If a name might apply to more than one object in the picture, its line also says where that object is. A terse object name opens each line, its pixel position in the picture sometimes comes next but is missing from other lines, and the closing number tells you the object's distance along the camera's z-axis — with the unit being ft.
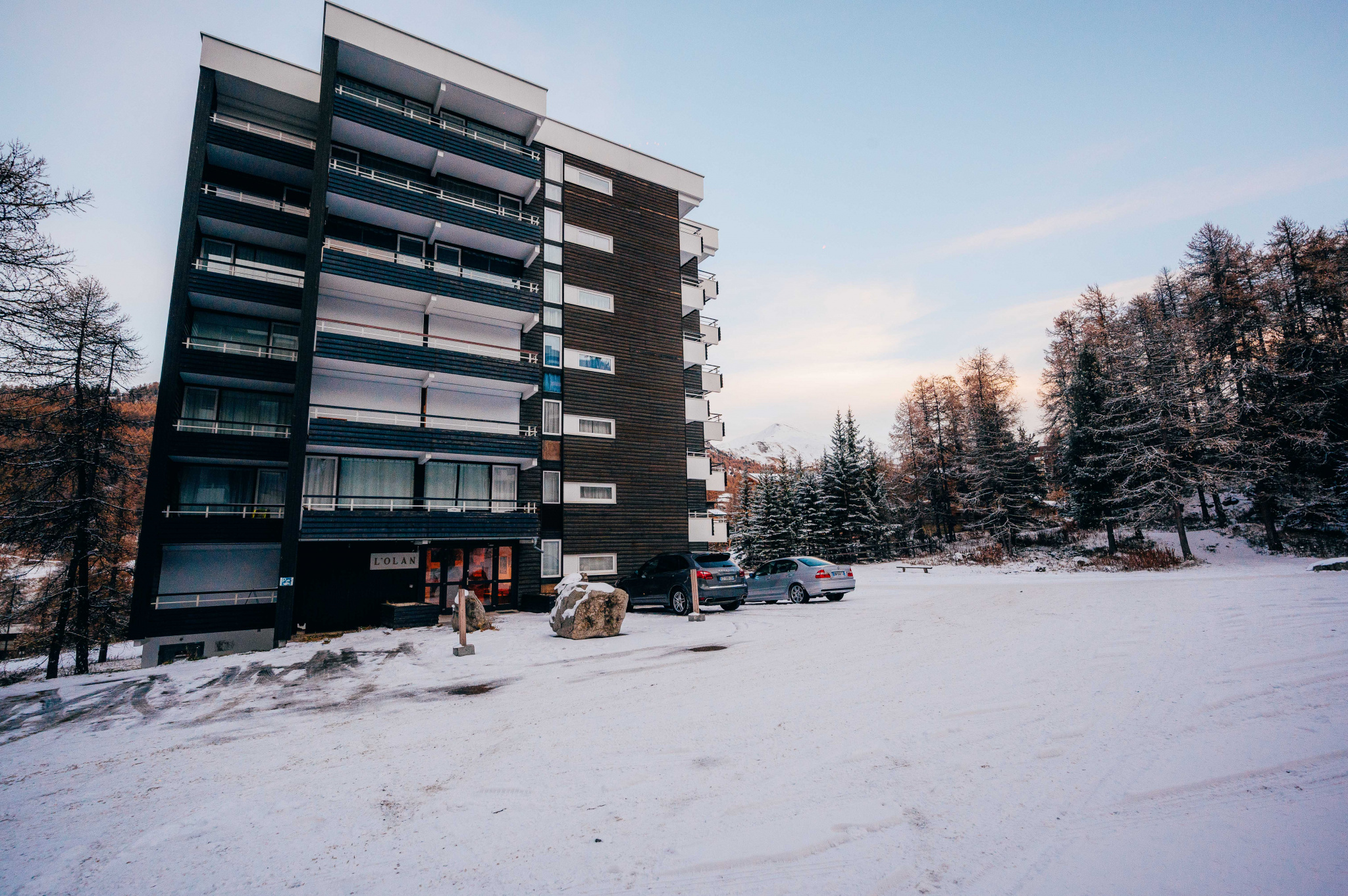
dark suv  56.44
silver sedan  62.49
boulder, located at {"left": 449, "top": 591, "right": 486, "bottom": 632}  51.16
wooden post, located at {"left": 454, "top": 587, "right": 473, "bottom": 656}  38.42
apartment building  60.08
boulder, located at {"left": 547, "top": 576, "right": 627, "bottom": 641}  44.24
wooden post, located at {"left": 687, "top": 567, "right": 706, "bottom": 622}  51.42
